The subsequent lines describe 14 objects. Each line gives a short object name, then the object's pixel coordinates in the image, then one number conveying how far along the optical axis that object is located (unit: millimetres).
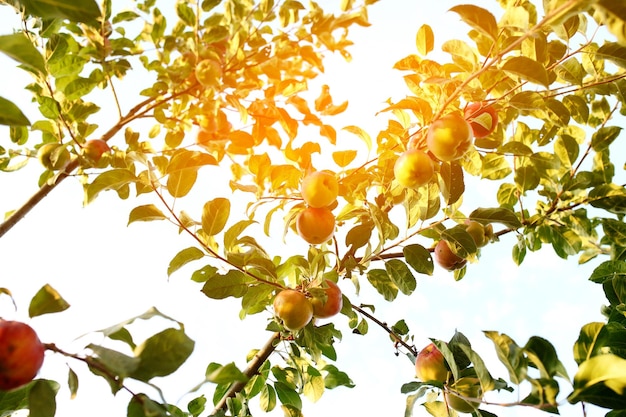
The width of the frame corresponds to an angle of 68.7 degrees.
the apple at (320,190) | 1499
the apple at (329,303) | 1604
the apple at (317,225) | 1569
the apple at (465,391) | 1340
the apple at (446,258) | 1925
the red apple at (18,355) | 922
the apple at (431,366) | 1635
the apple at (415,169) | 1393
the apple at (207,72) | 1635
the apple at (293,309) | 1493
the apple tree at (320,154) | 1430
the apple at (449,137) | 1355
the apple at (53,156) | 1655
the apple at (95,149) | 1771
